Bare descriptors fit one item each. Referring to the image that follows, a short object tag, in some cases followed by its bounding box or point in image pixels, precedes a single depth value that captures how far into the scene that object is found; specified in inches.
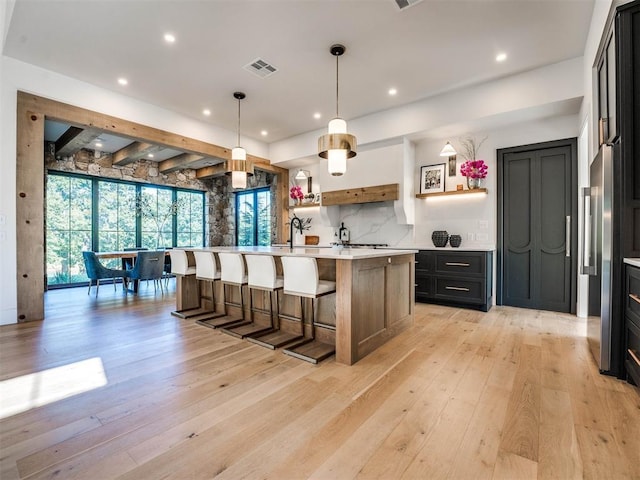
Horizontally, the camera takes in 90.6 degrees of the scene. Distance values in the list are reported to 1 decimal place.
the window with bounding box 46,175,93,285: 251.1
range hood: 204.4
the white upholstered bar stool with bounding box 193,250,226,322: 150.3
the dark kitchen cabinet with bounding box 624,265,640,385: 78.7
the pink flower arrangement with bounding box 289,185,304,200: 263.1
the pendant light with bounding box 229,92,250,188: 160.7
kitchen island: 102.0
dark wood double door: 165.9
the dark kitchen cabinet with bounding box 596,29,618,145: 88.7
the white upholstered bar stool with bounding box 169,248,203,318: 163.3
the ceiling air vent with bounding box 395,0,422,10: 110.9
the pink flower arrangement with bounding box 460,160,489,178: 184.4
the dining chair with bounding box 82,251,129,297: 215.2
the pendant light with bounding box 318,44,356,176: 122.6
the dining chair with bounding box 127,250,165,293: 217.2
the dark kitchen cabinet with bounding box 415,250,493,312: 172.1
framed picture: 203.7
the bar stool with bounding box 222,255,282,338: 123.6
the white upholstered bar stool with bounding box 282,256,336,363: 107.3
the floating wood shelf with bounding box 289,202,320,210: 256.5
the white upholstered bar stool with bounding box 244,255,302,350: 121.7
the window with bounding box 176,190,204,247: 331.9
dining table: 221.8
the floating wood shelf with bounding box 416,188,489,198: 185.2
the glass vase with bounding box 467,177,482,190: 187.2
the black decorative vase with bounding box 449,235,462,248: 194.1
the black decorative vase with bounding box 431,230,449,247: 196.7
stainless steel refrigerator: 89.4
